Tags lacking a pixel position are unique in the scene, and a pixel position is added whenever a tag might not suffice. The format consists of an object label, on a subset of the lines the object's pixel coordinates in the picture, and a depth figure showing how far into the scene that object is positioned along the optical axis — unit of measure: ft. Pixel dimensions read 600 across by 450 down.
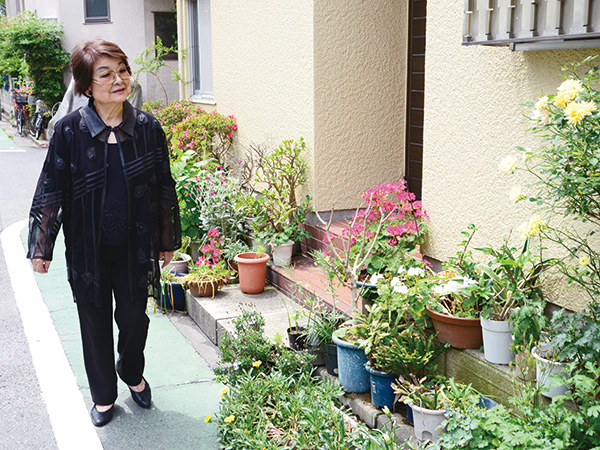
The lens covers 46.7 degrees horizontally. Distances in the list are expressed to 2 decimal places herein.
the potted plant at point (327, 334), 14.42
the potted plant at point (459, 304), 12.00
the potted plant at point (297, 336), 15.06
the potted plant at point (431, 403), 11.02
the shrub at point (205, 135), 26.91
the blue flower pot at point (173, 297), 20.74
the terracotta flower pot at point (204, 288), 20.02
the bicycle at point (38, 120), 66.78
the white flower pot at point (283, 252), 21.06
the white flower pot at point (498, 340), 11.43
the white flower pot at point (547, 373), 10.23
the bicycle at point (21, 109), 72.49
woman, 13.08
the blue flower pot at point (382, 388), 12.73
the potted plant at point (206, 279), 20.07
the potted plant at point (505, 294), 11.45
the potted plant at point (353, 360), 13.38
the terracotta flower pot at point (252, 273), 20.25
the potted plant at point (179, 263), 21.76
